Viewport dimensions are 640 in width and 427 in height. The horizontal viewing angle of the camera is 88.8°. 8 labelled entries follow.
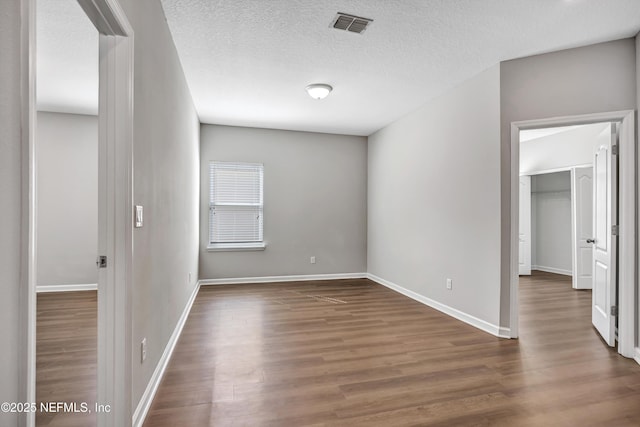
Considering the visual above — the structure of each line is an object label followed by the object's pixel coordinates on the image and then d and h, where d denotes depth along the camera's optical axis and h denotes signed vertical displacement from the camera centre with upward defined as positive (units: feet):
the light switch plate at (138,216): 5.79 -0.02
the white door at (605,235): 9.65 -0.60
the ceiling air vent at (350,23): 8.35 +5.08
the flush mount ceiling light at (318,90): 12.59 +4.87
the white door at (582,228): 17.81 -0.67
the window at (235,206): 18.49 +0.53
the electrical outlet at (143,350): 6.22 -2.61
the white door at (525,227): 21.96 -0.77
